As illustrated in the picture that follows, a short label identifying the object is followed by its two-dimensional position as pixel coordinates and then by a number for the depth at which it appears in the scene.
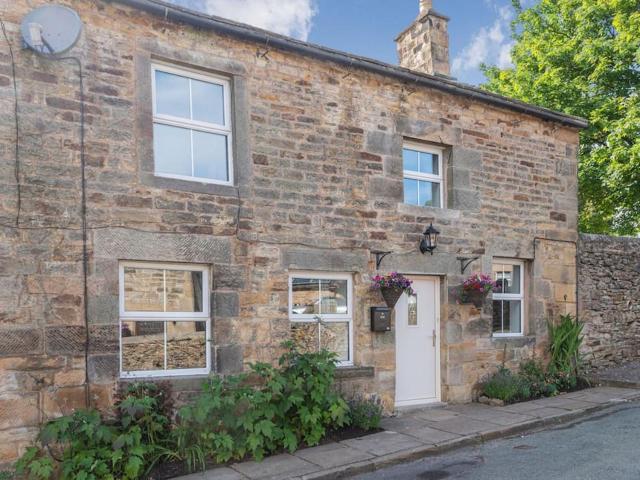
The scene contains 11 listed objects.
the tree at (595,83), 12.70
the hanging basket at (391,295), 7.15
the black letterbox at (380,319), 7.11
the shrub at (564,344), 8.99
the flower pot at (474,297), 7.88
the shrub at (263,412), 5.41
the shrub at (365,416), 6.45
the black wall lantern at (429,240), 7.56
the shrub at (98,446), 4.74
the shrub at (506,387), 7.90
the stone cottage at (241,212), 5.18
